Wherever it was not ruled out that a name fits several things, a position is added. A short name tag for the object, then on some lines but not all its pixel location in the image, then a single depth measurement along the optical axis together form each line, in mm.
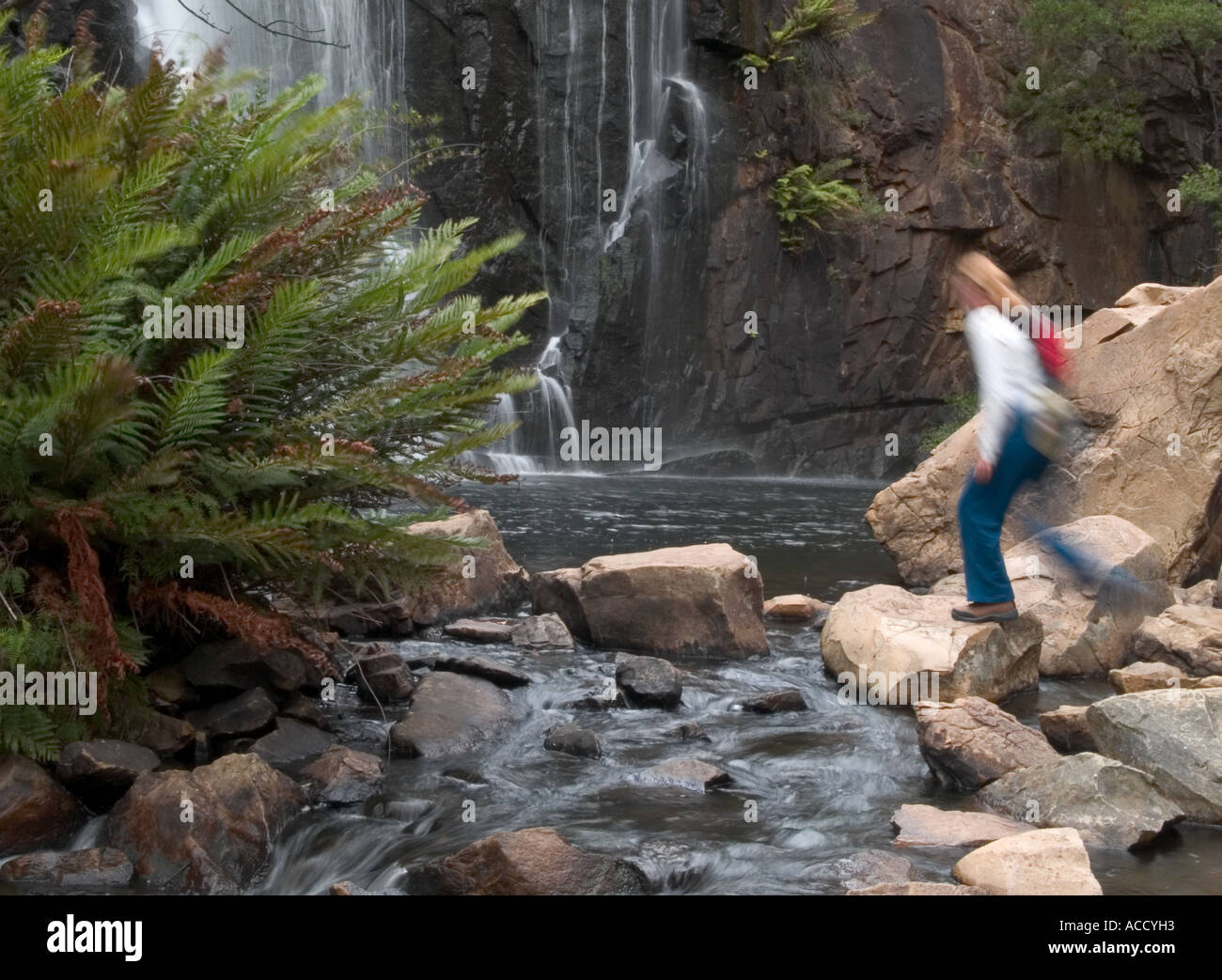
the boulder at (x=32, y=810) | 4289
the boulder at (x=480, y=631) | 7930
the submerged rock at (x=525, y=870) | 4020
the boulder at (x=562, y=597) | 8250
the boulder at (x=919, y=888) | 3916
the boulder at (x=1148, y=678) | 6723
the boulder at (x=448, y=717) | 5664
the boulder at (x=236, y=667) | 5375
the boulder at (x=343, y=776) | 4949
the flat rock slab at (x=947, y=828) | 4688
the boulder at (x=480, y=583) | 8242
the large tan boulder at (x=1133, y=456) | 9797
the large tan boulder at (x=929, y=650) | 6602
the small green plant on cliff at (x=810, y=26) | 23703
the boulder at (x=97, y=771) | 4496
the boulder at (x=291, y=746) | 5156
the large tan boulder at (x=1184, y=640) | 7223
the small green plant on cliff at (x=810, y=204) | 24156
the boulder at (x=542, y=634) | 7824
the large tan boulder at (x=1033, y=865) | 3988
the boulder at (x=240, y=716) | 5238
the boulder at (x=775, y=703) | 6707
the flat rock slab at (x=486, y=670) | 6770
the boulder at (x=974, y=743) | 5387
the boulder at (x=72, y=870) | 4051
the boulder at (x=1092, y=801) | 4746
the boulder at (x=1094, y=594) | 7570
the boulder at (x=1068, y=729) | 5848
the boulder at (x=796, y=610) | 9227
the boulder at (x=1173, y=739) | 4996
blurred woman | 5781
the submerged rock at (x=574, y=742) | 5773
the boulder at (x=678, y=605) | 7883
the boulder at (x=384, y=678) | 6285
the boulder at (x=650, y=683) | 6641
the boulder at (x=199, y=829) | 4168
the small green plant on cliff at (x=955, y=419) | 24078
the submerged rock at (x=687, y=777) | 5406
